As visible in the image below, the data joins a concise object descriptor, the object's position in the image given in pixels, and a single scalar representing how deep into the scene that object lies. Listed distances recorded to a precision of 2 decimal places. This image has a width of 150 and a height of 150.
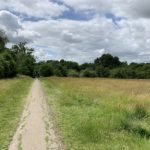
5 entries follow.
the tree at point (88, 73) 53.39
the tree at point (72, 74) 56.40
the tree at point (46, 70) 56.05
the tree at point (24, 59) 55.21
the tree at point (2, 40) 48.47
